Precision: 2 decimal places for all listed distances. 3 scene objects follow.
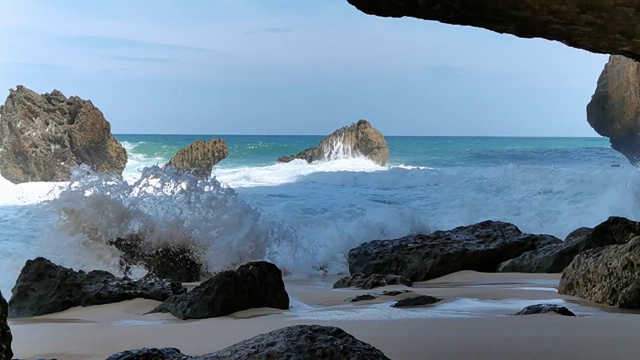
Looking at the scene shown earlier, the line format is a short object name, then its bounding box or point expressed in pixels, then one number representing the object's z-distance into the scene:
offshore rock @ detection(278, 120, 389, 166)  25.89
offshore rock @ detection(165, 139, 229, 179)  20.20
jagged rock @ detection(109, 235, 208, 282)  7.07
